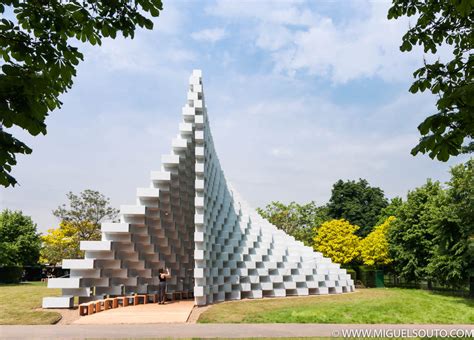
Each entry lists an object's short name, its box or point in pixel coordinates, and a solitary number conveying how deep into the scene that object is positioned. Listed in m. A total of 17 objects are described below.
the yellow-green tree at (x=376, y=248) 37.47
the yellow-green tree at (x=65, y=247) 40.56
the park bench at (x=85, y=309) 13.57
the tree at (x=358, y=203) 57.28
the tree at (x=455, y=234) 22.80
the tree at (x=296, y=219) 47.84
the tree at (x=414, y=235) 31.39
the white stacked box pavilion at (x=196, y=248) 15.79
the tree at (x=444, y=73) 3.94
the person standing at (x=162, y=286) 16.41
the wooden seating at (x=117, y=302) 13.69
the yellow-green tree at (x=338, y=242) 41.31
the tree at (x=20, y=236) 38.75
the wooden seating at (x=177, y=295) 18.36
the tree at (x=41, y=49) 3.52
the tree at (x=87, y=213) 39.09
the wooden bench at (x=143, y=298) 16.93
